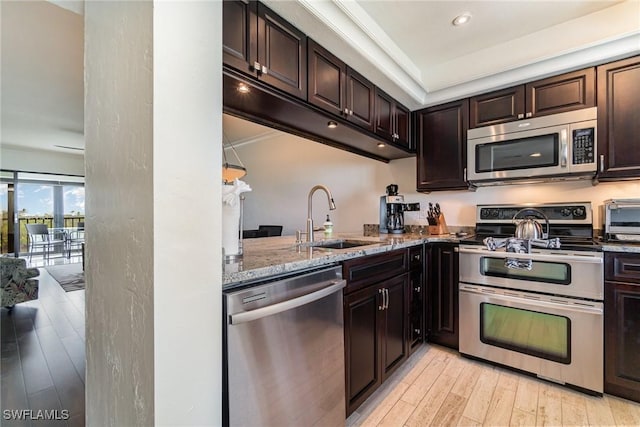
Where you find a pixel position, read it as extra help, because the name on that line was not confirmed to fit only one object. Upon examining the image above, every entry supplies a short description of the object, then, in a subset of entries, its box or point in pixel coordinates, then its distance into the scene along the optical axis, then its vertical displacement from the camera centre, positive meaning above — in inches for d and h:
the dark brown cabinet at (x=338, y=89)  67.7 +33.9
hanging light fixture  61.3 +9.5
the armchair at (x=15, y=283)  133.4 -33.2
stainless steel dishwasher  36.9 -21.2
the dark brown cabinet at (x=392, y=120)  92.5 +33.1
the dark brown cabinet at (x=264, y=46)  51.3 +34.0
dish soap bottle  90.1 -4.6
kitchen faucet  79.3 -3.0
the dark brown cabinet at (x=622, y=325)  66.4 -27.2
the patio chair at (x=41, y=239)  257.6 -22.6
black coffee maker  114.6 +1.4
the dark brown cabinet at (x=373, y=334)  58.3 -28.4
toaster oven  77.1 -2.0
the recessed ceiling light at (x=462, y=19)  78.4 +55.3
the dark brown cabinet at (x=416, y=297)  84.5 -26.6
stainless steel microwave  81.7 +19.9
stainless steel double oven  70.2 -26.8
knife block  107.7 -5.4
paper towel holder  48.2 -7.3
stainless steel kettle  80.5 -5.1
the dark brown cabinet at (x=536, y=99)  82.0 +36.0
